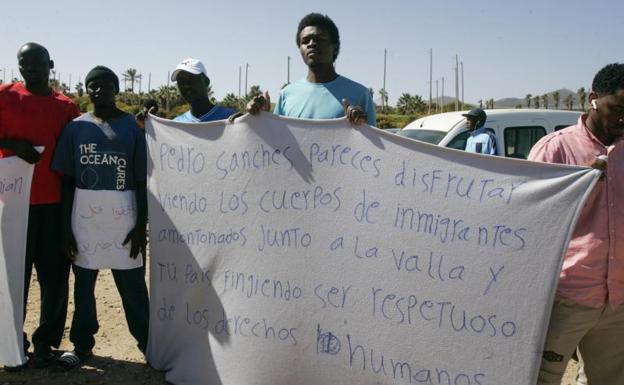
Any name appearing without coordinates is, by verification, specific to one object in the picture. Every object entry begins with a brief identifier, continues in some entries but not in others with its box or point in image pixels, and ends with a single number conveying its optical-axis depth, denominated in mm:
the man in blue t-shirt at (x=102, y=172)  3318
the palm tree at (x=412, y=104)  75625
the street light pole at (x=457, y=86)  61641
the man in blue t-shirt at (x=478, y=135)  6430
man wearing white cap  3412
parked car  7434
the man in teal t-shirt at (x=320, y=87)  3051
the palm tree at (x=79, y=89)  78475
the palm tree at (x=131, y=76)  100812
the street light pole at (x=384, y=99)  81275
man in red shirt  3406
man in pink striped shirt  2318
